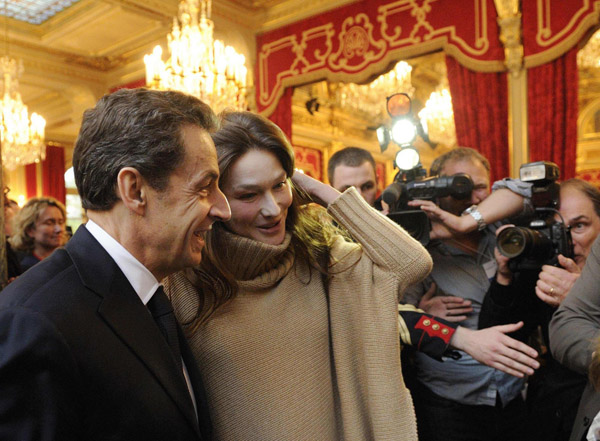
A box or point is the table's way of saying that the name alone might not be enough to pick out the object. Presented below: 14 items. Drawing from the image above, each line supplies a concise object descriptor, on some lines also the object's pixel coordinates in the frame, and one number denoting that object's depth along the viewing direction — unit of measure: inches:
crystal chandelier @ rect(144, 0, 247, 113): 168.1
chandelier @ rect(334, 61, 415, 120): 254.4
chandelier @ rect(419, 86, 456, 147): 291.0
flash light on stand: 73.2
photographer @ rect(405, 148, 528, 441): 64.9
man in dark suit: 25.5
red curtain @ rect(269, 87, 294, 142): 217.9
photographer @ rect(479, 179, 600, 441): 60.1
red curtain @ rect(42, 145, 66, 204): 398.0
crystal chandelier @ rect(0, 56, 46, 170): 228.4
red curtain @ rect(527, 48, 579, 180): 159.0
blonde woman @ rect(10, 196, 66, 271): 128.8
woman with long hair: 39.9
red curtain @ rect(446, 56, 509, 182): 169.8
